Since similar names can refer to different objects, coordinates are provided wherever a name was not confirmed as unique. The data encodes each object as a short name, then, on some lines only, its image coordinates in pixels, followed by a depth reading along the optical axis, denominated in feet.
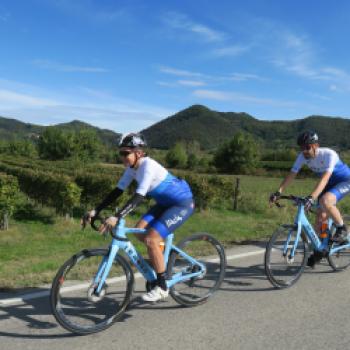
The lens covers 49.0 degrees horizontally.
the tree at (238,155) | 306.76
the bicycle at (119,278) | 12.51
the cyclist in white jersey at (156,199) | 13.21
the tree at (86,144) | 206.90
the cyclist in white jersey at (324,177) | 18.72
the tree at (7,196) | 29.04
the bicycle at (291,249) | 17.37
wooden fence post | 44.24
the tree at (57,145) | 205.26
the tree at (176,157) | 333.83
